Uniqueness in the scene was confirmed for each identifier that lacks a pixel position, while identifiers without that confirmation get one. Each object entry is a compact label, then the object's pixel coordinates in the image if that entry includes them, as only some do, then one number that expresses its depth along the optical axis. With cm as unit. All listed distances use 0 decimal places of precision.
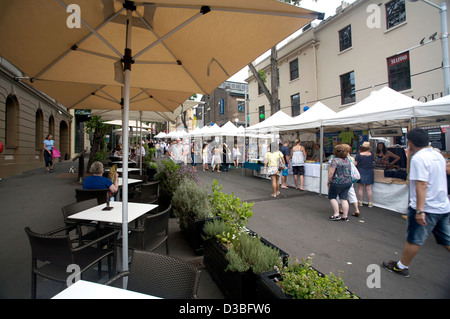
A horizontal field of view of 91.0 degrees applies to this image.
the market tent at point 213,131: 1506
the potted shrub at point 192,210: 358
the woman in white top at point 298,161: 883
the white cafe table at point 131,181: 516
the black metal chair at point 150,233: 264
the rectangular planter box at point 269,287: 177
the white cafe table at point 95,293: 144
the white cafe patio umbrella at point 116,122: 1012
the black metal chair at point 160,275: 171
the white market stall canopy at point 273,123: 997
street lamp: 804
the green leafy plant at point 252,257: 213
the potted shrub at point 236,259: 217
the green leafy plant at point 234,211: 306
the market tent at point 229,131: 1455
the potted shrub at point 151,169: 905
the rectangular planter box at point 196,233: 353
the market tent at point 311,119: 816
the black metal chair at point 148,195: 455
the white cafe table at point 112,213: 270
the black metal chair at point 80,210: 289
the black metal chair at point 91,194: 370
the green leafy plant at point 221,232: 278
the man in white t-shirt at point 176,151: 1263
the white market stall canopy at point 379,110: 581
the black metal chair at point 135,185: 536
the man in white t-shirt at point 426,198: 276
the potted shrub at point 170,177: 527
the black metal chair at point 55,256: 203
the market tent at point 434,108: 501
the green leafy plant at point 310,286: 163
